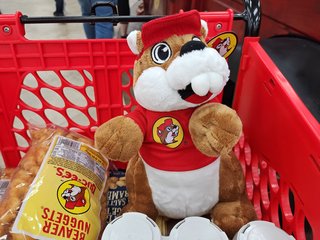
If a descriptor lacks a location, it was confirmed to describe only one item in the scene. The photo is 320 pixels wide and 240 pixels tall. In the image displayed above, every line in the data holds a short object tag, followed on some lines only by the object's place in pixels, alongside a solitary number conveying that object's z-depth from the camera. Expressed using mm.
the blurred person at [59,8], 3062
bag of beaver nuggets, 617
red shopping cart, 551
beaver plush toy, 524
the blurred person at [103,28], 1363
